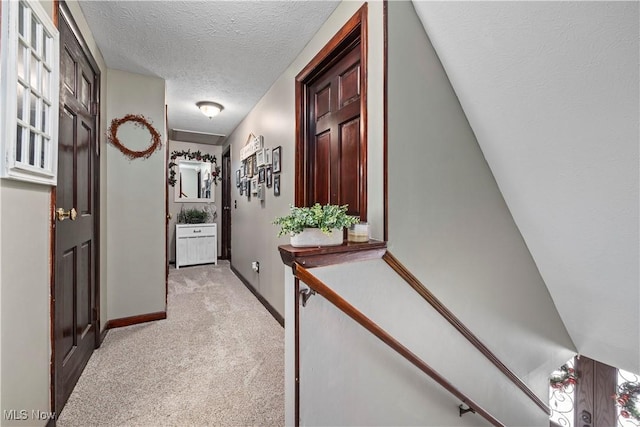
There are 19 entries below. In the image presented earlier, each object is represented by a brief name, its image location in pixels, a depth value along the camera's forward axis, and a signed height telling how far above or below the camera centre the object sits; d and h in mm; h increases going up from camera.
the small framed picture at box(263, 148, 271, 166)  3062 +613
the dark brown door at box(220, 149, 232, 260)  5340 +137
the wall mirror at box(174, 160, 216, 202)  5434 +608
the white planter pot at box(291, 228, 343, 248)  1324 -120
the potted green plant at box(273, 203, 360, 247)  1323 -56
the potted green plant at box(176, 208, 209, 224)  5270 -75
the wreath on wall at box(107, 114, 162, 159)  2664 +745
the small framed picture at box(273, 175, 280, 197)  2822 +278
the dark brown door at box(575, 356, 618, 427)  2596 -1703
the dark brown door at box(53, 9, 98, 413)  1620 -75
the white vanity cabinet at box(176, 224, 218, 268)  5000 -560
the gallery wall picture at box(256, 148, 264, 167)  3227 +645
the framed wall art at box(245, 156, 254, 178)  3674 +600
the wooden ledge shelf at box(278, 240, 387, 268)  1209 -185
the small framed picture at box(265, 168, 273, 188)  2994 +375
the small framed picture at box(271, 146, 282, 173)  2783 +531
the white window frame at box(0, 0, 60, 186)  1024 +474
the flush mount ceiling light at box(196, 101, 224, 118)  3557 +1327
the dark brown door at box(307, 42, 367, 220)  1847 +547
